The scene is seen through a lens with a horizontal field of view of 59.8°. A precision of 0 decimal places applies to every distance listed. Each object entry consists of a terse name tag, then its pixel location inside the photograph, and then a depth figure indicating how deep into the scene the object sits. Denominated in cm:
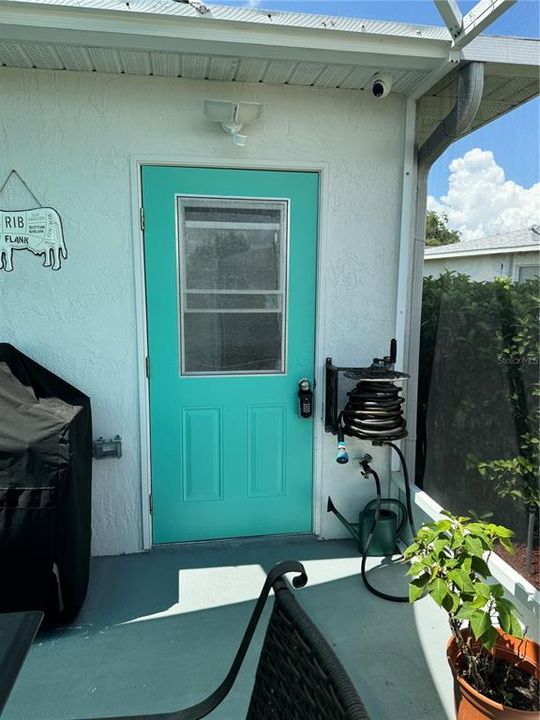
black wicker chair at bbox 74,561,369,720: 73
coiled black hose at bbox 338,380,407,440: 249
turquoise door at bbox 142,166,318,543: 264
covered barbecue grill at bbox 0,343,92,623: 201
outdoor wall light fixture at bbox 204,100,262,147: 235
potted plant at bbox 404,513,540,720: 149
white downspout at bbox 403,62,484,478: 232
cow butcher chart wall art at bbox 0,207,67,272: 247
